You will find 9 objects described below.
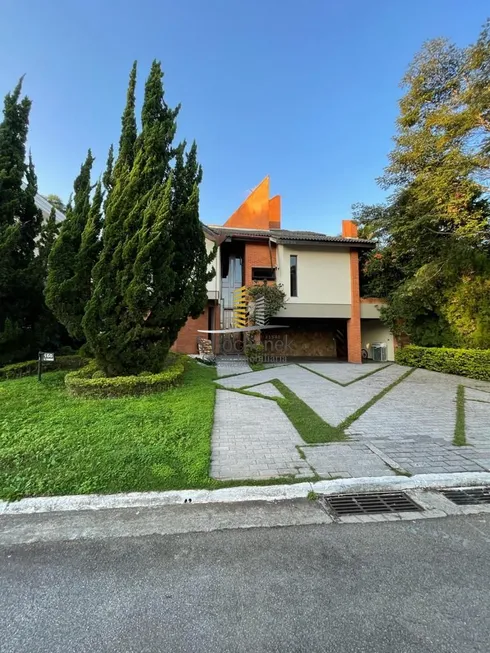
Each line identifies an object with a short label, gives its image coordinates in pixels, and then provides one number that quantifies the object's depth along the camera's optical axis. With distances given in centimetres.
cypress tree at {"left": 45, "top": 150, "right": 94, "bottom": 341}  715
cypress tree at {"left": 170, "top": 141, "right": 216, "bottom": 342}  812
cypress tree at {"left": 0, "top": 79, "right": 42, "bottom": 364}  869
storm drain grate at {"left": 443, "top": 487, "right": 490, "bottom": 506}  330
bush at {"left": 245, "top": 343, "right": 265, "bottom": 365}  1394
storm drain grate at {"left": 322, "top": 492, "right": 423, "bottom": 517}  314
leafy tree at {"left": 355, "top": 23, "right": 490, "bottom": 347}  1002
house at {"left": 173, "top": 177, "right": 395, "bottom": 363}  1609
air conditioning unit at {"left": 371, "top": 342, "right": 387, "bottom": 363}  1795
